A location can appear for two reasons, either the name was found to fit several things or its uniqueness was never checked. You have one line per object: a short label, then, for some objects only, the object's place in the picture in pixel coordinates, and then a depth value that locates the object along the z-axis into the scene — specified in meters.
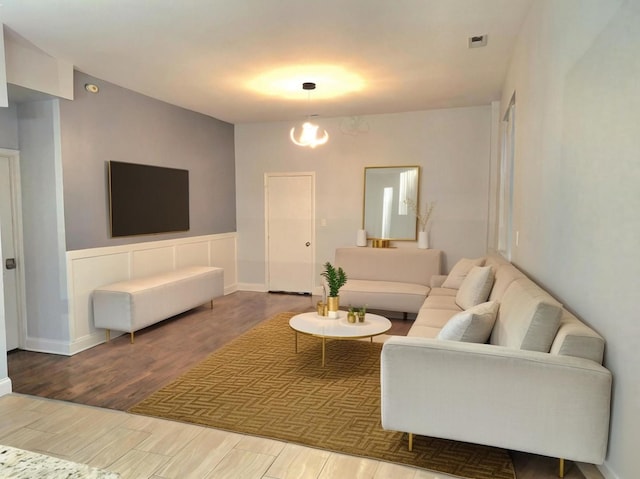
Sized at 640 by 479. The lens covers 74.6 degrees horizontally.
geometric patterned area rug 2.28
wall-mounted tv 4.48
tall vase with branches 5.88
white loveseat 5.04
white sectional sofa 1.87
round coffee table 3.40
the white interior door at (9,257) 3.92
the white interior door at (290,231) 6.61
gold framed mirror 6.01
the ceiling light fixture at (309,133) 4.58
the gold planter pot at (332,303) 3.89
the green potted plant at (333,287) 3.84
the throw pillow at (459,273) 4.78
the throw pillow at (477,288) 3.49
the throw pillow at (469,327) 2.38
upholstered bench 4.13
